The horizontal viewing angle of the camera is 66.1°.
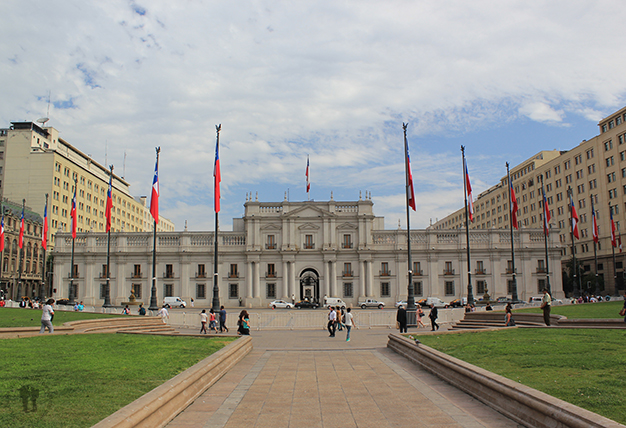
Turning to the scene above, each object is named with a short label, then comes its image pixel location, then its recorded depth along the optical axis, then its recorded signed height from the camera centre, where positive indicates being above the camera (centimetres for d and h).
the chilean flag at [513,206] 4244 +592
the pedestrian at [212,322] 2831 -265
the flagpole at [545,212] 4924 +622
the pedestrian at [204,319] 2714 -241
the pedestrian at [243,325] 2098 -211
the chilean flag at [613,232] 5422 +447
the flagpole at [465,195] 3702 +628
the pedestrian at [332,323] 2582 -255
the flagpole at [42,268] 5161 +173
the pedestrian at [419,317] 3130 -282
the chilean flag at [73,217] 4958 +637
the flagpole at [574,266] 5006 +86
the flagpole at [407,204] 3144 +468
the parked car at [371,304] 6209 -378
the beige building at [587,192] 6894 +1316
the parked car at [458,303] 5475 -353
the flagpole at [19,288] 6496 -131
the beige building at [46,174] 7881 +1761
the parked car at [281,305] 6234 -375
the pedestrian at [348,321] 2345 -229
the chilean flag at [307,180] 6756 +1332
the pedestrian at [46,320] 2009 -172
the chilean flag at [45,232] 5098 +500
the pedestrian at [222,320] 2745 -247
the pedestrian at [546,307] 2194 -156
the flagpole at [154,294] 3744 -135
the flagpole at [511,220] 4302 +487
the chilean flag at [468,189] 3747 +653
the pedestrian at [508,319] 2388 -226
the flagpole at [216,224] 3092 +354
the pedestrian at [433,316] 2727 -236
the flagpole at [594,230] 5029 +437
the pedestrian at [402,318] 2447 -224
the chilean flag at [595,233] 5028 +406
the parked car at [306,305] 6207 -377
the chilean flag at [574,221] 4960 +532
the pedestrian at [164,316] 3278 -263
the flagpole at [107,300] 4385 -210
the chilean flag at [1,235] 4743 +433
